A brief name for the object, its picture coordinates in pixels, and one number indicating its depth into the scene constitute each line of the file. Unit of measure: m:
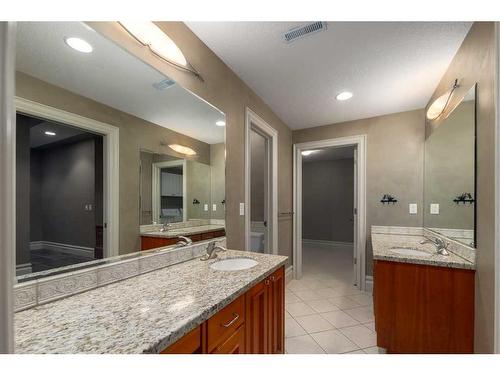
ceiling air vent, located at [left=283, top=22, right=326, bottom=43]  1.48
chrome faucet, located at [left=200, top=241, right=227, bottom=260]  1.57
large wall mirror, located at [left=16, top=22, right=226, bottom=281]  0.82
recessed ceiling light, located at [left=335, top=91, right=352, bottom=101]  2.39
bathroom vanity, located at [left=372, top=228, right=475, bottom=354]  1.50
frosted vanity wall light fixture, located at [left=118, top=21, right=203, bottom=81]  1.14
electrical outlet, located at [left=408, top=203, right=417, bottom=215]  2.78
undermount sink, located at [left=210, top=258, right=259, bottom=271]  1.56
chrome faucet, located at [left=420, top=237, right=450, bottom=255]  1.77
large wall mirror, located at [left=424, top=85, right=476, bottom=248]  1.54
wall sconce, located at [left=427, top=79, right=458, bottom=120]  1.88
